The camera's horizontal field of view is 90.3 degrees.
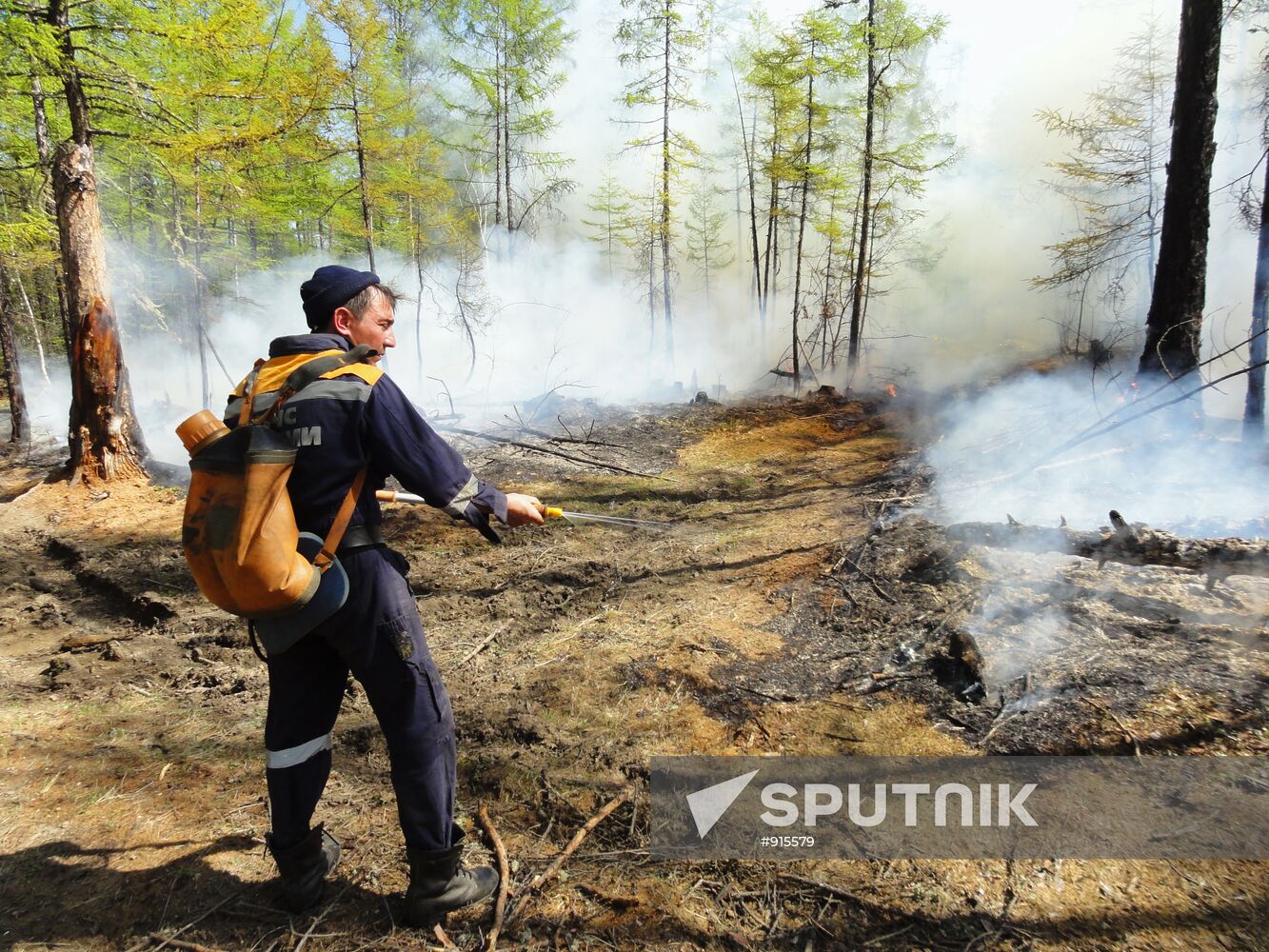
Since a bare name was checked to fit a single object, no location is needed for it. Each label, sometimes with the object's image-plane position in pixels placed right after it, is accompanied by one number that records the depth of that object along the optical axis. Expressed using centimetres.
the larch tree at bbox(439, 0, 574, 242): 1991
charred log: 372
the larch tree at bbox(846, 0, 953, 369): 1524
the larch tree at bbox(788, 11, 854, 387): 1653
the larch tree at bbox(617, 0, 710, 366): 1936
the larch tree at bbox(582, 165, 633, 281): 2302
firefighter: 209
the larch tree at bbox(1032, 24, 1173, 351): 1275
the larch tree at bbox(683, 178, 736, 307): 3216
